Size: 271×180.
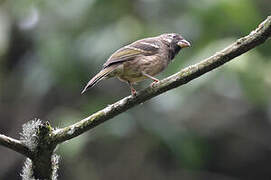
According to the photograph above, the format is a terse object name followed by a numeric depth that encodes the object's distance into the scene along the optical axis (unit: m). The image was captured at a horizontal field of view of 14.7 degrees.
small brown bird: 8.55
